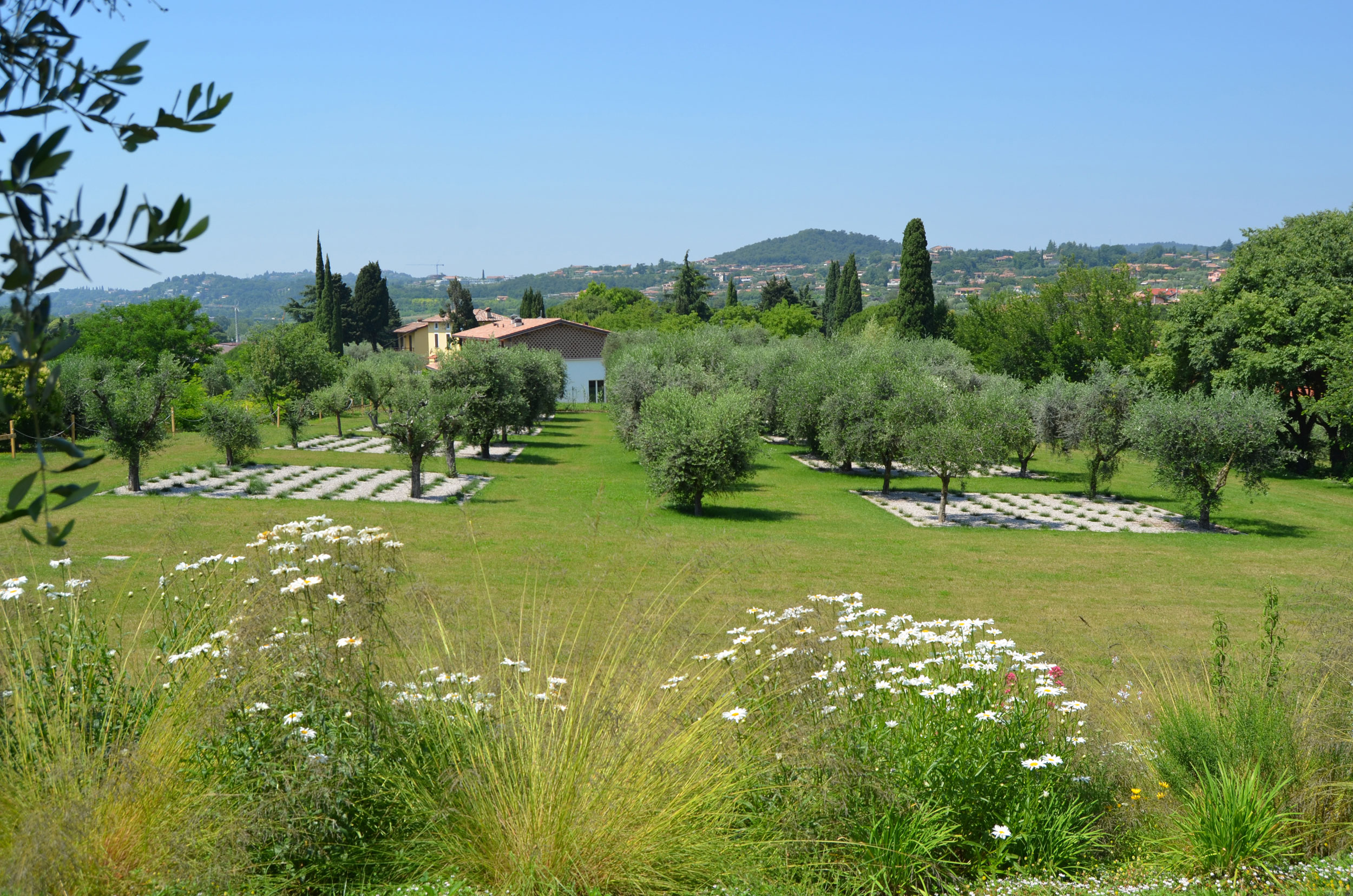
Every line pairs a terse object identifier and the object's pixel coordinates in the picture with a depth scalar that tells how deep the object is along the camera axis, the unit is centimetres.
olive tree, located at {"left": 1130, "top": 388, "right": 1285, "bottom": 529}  1978
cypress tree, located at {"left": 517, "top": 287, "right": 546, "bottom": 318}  8375
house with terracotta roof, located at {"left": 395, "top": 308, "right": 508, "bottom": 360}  7462
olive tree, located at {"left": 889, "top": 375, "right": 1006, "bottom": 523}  2134
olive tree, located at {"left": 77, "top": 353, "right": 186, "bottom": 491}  1791
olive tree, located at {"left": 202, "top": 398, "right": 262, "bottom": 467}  2269
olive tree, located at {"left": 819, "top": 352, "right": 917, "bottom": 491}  2434
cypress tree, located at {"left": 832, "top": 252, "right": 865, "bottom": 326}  7469
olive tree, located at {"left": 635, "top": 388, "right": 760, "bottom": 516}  2106
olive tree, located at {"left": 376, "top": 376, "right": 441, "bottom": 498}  2059
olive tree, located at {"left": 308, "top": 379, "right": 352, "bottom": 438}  3362
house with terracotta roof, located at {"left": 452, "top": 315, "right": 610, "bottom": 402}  6000
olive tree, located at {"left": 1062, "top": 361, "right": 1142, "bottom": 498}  2427
